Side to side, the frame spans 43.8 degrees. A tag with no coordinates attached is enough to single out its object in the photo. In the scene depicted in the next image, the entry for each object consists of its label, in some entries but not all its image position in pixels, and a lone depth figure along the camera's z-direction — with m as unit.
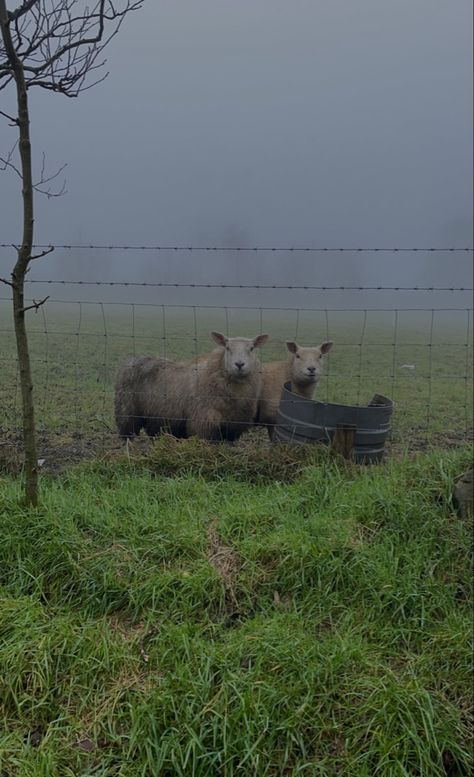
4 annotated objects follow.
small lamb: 7.32
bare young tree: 3.70
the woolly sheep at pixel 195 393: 6.93
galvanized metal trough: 5.56
